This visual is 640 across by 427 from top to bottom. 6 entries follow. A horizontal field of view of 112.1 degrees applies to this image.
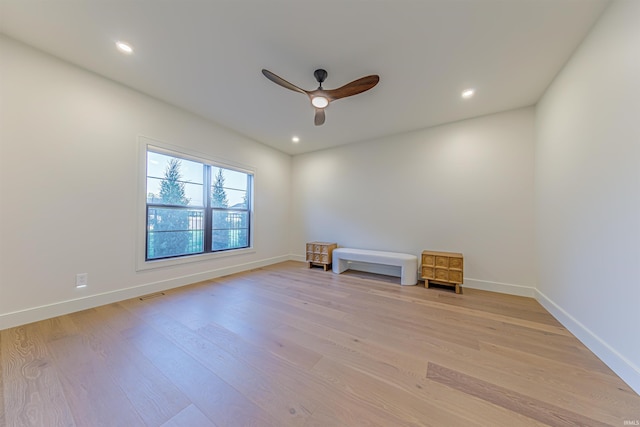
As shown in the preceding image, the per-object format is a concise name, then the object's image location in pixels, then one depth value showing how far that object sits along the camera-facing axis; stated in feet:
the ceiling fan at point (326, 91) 7.12
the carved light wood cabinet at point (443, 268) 10.39
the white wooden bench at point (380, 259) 11.48
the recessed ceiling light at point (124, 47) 6.80
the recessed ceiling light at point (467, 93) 8.89
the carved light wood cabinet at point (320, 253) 14.49
